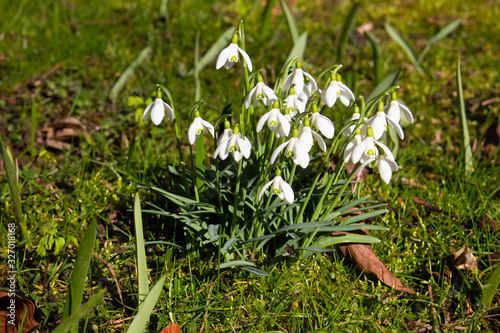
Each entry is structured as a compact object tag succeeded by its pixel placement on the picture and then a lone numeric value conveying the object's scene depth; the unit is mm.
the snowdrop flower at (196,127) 703
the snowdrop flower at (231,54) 707
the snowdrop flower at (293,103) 718
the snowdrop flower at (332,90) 709
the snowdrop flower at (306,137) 689
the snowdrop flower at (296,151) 686
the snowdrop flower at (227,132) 702
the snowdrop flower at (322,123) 698
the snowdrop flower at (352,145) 702
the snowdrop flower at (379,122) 691
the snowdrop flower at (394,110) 705
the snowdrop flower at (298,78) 716
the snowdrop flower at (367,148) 682
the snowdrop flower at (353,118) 730
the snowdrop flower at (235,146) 694
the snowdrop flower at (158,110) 705
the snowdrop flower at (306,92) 743
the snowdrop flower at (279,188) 696
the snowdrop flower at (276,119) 695
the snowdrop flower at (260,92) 708
